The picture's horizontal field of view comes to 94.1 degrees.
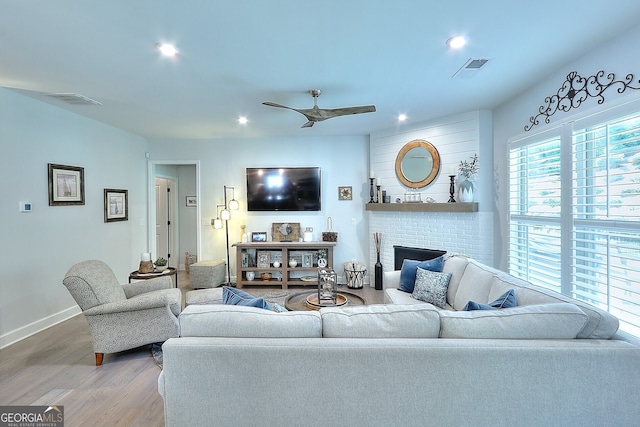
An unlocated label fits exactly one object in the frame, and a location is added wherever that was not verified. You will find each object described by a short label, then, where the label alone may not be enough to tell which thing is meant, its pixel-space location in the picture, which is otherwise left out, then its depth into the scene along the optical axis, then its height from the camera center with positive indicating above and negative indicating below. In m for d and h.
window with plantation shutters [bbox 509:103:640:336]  2.15 -0.02
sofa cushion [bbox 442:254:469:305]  2.90 -0.62
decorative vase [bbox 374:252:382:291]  5.05 -1.12
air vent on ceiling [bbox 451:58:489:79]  2.60 +1.29
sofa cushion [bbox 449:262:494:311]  2.47 -0.67
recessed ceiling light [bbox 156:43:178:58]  2.27 +1.27
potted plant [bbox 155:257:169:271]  3.94 -0.68
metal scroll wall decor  2.26 +1.00
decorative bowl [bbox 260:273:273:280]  5.22 -1.14
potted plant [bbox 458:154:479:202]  4.05 +0.44
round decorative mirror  4.46 +0.71
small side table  3.65 -0.77
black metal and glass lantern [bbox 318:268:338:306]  2.92 -0.75
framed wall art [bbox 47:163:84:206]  3.59 +0.36
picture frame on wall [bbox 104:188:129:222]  4.46 +0.12
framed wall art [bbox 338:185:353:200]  5.37 +0.33
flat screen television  5.28 +0.40
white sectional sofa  1.39 -0.77
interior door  6.32 -0.08
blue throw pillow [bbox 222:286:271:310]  1.80 -0.56
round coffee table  2.79 -0.91
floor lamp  5.14 -0.01
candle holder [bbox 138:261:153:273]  3.74 -0.69
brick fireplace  4.05 -0.34
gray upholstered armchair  2.57 -0.89
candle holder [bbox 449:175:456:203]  4.19 +0.28
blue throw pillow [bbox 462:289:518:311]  1.77 -0.58
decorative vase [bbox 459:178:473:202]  4.05 +0.26
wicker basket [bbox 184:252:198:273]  6.54 -1.05
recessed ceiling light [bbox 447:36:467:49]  2.22 +1.28
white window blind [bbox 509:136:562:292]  2.91 -0.04
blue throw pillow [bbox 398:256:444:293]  3.16 -0.65
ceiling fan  3.07 +1.04
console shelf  5.12 -0.86
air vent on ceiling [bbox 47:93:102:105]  3.24 +1.29
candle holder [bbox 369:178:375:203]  5.14 +0.35
